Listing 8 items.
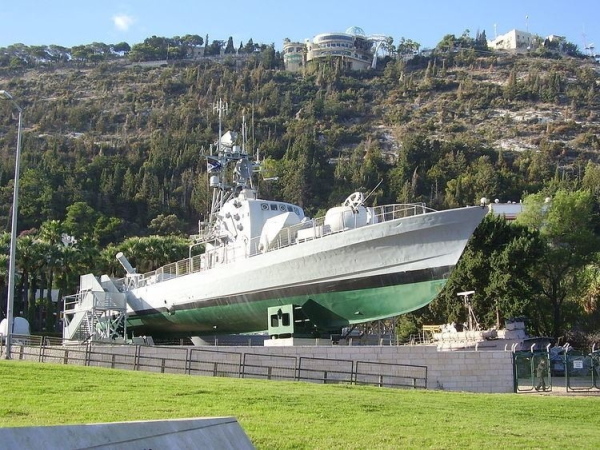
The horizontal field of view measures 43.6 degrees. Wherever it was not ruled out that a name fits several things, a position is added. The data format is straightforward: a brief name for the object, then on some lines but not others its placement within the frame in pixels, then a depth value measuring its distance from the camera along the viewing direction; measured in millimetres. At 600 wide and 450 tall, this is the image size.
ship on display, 31562
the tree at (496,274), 47781
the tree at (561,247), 58406
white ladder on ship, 42531
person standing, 26594
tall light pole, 28608
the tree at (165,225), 110500
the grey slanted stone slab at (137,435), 5738
